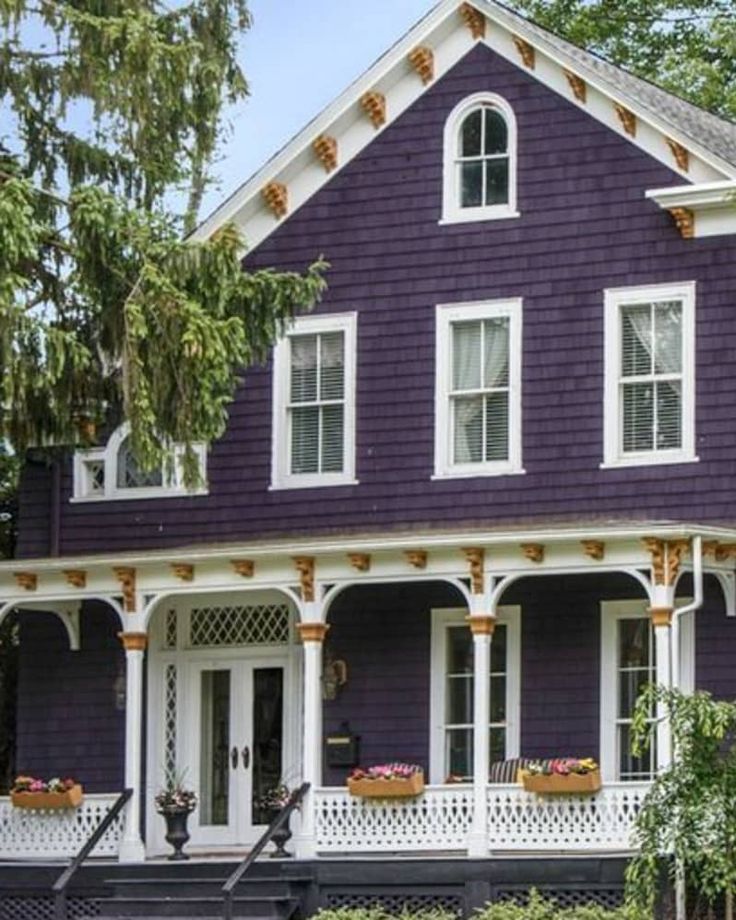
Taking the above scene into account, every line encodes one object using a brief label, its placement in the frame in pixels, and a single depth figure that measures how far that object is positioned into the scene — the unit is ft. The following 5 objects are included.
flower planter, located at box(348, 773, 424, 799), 91.76
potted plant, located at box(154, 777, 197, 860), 95.81
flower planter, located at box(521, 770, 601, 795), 89.35
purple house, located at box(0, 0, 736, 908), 92.89
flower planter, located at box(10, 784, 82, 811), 97.49
